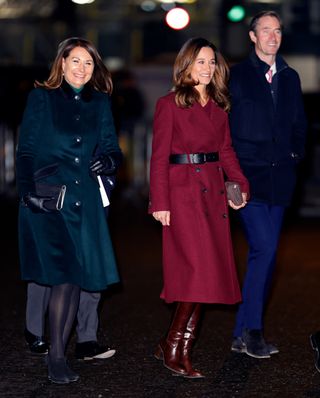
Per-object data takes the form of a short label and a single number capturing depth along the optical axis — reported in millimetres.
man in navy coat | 15398
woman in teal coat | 14070
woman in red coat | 14156
